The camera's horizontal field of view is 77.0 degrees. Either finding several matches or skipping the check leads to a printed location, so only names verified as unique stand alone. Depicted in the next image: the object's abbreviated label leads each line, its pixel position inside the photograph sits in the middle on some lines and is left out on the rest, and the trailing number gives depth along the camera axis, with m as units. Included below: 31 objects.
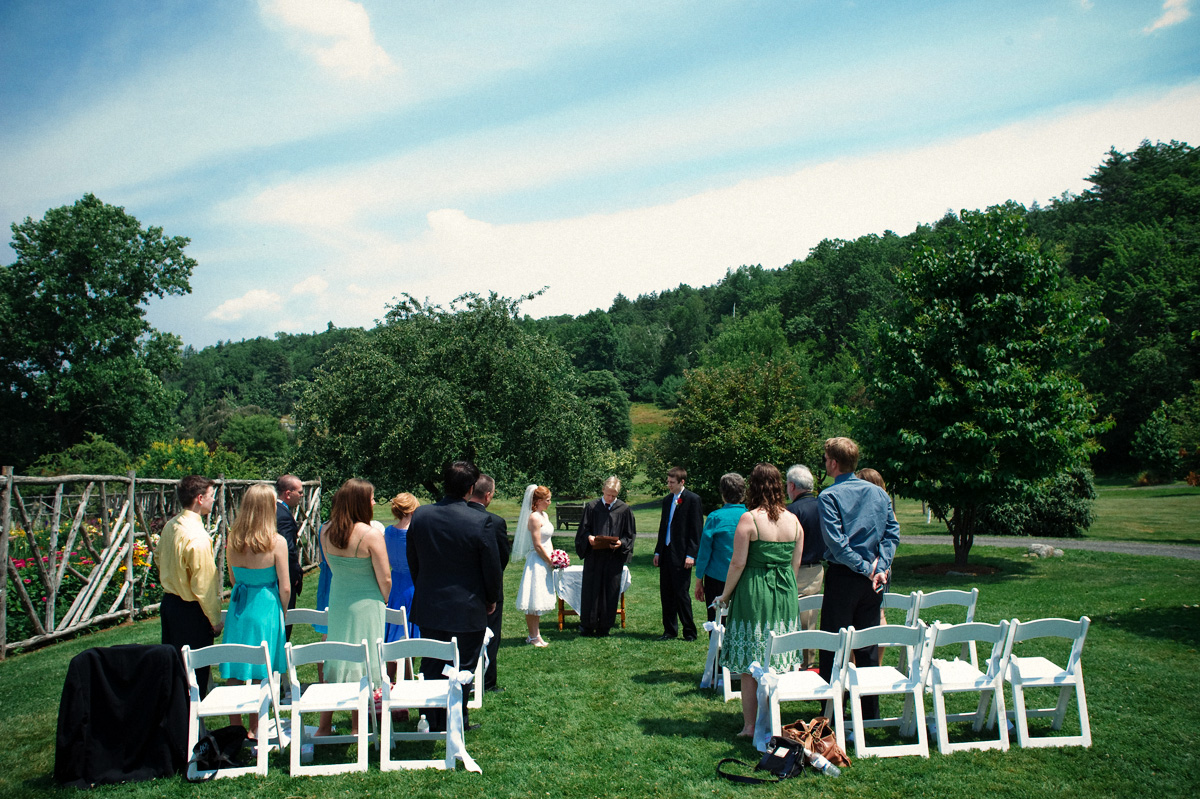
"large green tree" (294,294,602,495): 19.28
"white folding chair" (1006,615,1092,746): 5.23
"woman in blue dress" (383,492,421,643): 6.86
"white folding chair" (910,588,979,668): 6.18
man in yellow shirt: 5.40
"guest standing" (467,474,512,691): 6.95
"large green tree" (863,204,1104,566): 14.62
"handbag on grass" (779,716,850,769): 5.04
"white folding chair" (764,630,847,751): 5.09
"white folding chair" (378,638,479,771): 5.09
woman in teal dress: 5.39
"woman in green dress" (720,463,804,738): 5.50
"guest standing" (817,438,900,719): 5.59
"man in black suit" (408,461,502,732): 5.53
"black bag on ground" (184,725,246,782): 5.03
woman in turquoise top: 7.65
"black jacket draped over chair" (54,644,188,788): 4.93
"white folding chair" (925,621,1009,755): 5.22
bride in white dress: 9.17
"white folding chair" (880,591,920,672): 6.02
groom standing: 9.35
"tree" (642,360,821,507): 17.19
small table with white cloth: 9.95
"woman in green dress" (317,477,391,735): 5.64
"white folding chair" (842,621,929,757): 5.12
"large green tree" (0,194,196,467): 35.62
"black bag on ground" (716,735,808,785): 4.87
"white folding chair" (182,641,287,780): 4.92
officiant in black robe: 9.62
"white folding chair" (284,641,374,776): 4.96
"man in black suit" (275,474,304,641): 6.63
